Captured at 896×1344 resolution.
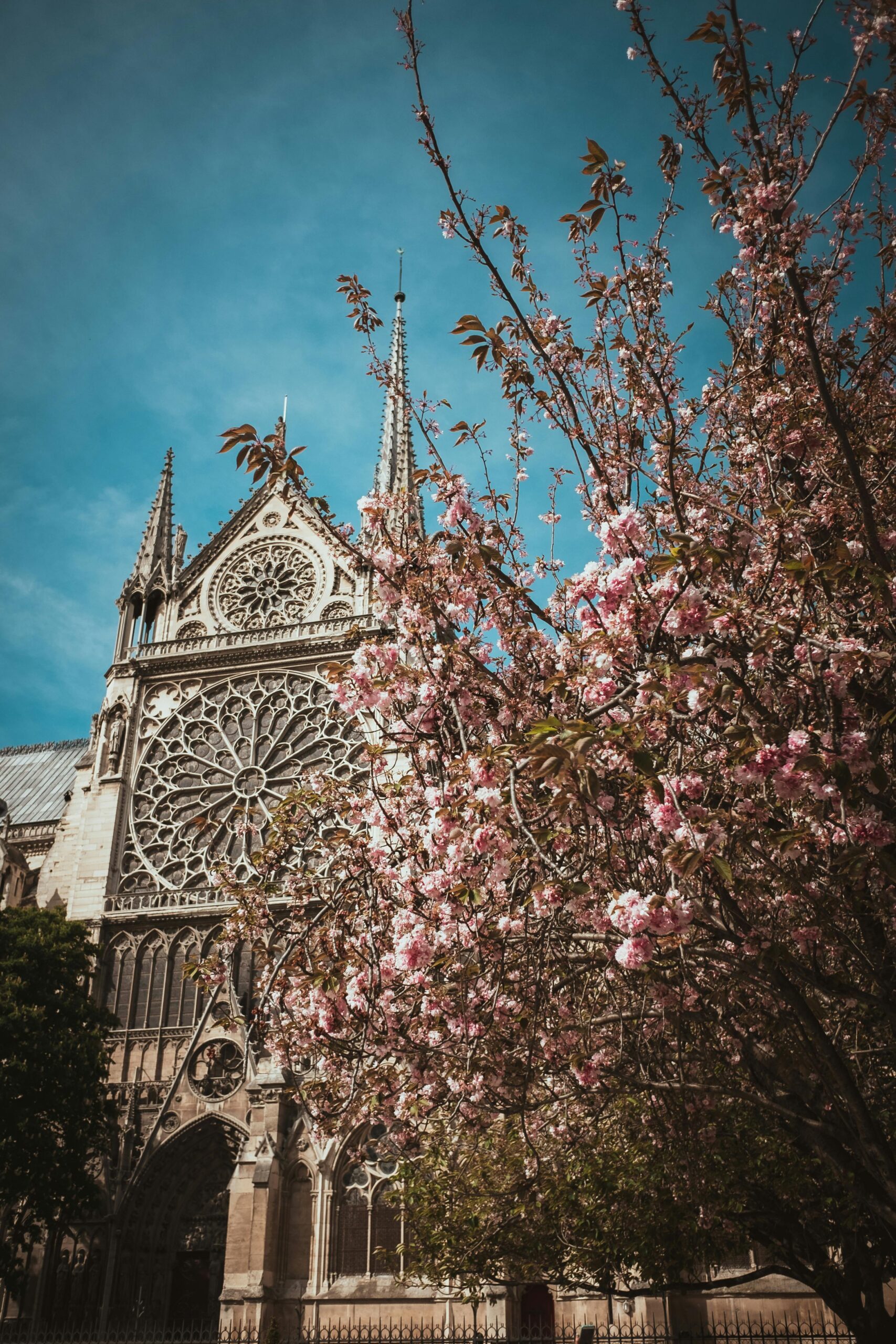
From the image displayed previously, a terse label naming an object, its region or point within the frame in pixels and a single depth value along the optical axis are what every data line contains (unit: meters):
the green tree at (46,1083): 19.75
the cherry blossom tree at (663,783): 6.38
